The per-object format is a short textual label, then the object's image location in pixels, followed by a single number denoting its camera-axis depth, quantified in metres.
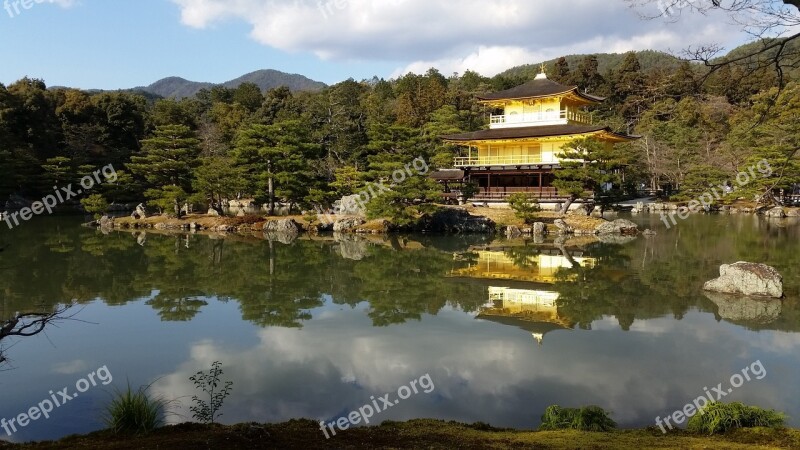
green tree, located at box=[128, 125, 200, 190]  25.23
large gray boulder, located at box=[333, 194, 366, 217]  23.98
